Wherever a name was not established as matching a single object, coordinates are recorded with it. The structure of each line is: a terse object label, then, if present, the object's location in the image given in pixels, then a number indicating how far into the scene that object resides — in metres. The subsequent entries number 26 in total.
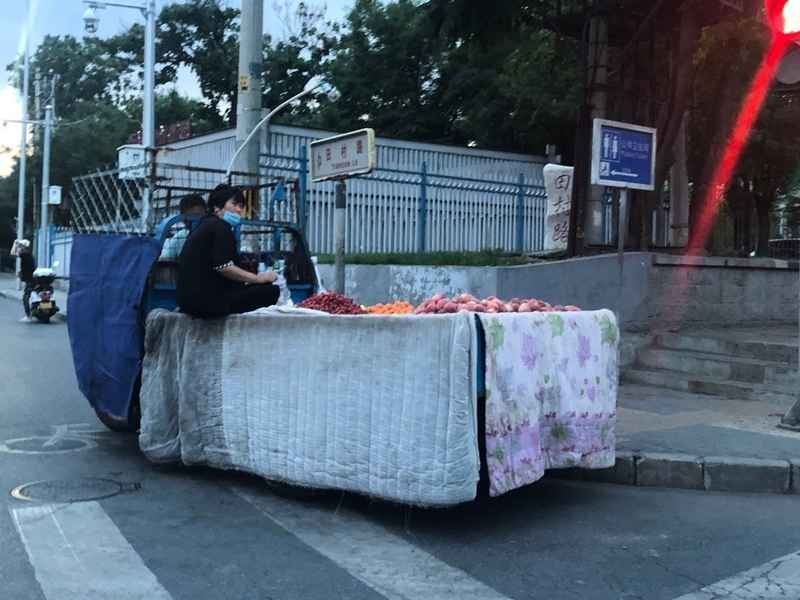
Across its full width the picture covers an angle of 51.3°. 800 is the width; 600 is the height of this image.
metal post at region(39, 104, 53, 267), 31.40
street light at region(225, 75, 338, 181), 8.98
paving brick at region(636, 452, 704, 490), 5.90
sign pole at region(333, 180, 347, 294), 7.52
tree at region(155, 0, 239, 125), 36.66
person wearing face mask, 5.57
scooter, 17.45
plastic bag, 6.76
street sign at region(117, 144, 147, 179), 7.24
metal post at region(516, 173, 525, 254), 16.81
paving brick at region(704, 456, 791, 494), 5.85
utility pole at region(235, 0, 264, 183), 9.20
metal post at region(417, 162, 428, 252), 14.97
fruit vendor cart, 4.55
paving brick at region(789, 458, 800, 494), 5.85
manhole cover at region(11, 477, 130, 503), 5.16
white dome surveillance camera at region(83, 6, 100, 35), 22.23
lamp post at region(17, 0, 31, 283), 33.62
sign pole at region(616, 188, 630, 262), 9.36
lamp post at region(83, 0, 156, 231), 19.97
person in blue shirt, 6.68
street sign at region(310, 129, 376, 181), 6.87
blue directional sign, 8.60
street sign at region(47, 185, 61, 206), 29.79
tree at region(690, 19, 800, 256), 14.25
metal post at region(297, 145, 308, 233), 12.88
